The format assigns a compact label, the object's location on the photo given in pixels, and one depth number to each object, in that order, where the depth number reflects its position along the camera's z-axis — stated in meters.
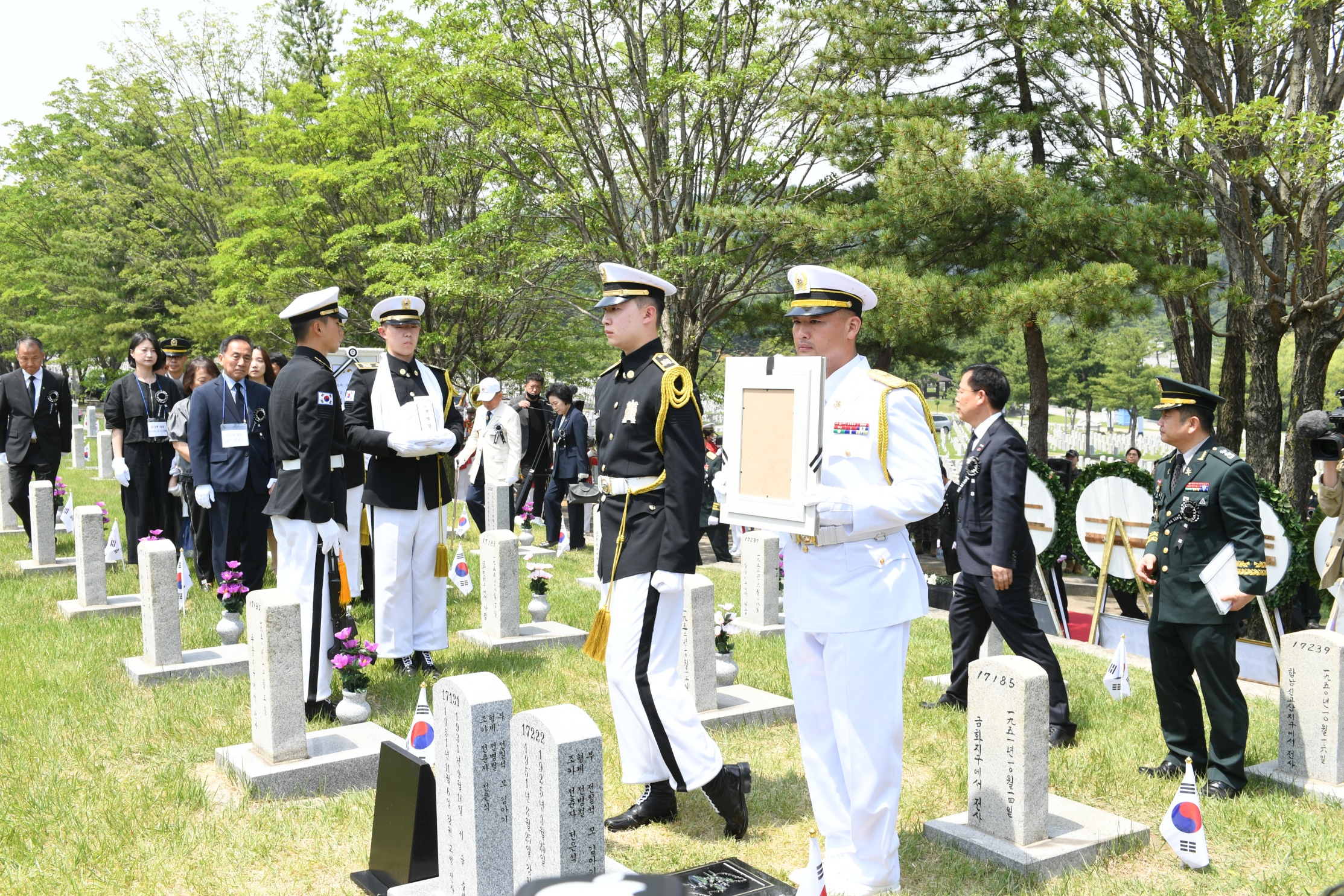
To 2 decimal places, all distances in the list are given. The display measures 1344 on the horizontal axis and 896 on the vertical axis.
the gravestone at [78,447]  24.03
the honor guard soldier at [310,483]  5.96
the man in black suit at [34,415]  11.11
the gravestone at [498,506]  13.70
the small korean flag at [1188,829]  4.30
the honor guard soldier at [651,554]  4.46
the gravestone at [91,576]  8.60
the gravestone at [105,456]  20.53
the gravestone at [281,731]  5.04
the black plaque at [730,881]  3.92
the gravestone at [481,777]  3.45
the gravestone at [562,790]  3.06
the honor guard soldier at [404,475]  6.72
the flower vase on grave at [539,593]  8.72
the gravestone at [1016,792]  4.30
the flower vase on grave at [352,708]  5.82
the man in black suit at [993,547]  6.07
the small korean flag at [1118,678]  6.55
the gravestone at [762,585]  8.93
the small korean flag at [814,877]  2.86
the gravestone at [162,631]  6.80
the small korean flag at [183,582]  8.13
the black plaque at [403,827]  3.86
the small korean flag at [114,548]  10.42
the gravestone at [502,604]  8.04
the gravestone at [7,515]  14.12
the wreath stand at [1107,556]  9.02
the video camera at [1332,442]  7.12
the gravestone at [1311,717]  5.25
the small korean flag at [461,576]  9.45
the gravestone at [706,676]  6.23
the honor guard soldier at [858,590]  3.69
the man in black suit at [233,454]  8.66
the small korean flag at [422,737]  4.28
